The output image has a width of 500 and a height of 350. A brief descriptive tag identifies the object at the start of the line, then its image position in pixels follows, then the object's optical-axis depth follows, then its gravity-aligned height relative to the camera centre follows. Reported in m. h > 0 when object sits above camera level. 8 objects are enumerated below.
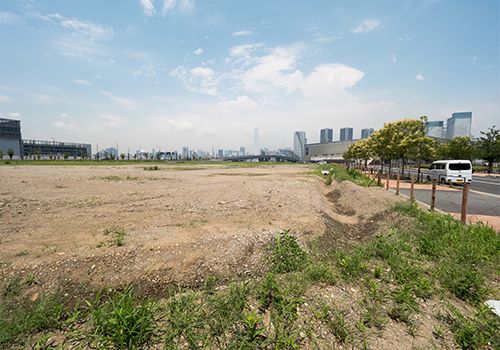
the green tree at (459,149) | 38.62 +2.31
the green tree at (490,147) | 37.81 +2.63
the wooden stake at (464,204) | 6.55 -1.47
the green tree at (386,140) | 26.88 +2.80
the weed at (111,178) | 20.50 -1.86
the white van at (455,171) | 18.27 -1.04
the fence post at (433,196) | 8.63 -1.54
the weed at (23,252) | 4.91 -2.28
